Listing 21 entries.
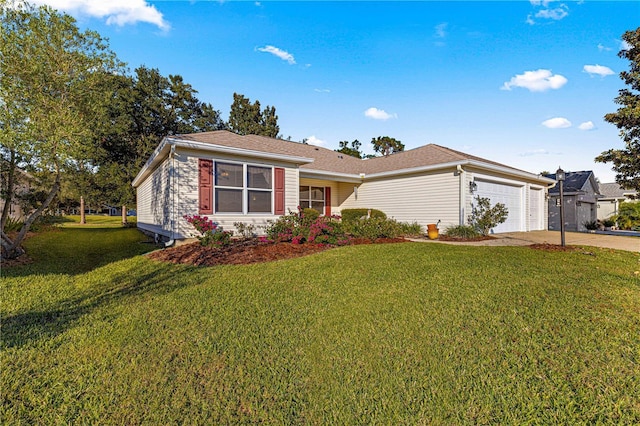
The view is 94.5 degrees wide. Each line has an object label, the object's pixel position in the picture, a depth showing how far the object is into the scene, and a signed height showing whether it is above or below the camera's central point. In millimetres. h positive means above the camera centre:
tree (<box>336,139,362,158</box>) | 35234 +8580
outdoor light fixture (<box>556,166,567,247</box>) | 8242 +1187
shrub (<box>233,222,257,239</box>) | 9211 -405
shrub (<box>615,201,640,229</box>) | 19089 +126
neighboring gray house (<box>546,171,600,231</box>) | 16883 +801
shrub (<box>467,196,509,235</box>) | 10883 +27
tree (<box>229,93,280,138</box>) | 29453 +9917
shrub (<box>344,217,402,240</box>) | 9250 -393
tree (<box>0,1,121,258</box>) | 5625 +2656
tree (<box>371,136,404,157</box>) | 35062 +8609
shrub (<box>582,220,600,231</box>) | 17734 -488
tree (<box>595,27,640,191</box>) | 11086 +3733
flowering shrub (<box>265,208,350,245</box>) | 8172 -419
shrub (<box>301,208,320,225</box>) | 8805 +11
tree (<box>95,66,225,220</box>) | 21255 +7963
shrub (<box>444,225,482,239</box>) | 10330 -538
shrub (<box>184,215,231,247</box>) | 7711 -472
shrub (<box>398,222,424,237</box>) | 11625 -535
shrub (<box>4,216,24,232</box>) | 10492 -367
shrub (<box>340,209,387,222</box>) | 12953 +152
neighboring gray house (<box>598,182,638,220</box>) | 21625 +1039
